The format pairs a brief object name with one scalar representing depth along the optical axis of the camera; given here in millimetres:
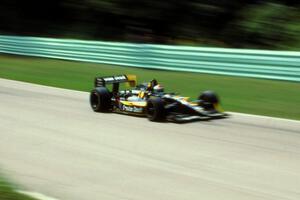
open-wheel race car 19562
